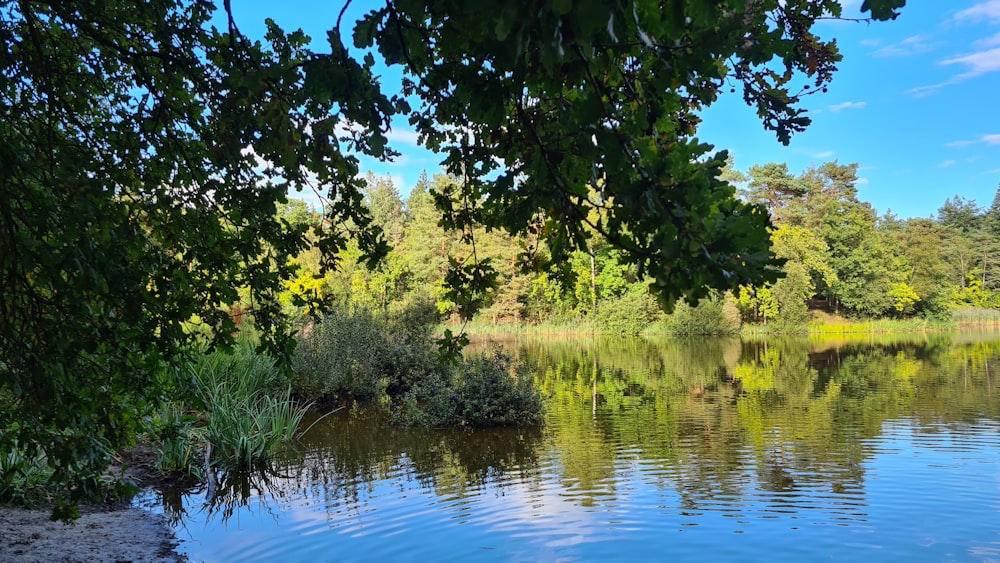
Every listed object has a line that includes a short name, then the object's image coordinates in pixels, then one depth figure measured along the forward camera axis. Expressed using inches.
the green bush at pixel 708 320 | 1488.7
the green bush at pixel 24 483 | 234.1
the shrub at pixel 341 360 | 533.3
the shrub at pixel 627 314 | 1598.2
